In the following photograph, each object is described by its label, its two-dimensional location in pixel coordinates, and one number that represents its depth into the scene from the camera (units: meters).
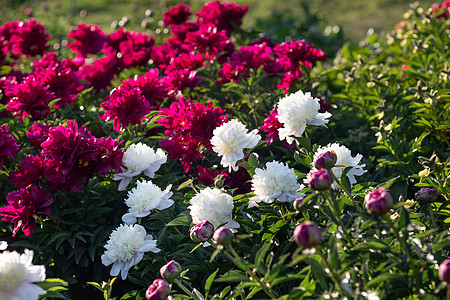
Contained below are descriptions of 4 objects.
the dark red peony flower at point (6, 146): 2.17
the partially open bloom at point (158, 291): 1.78
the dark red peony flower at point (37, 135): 2.24
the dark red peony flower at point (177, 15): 3.14
